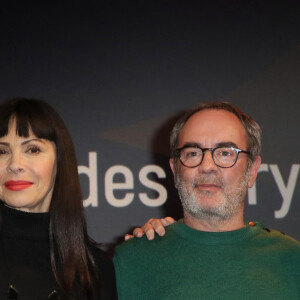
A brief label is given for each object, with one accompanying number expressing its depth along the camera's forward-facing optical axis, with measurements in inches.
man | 84.7
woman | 78.9
